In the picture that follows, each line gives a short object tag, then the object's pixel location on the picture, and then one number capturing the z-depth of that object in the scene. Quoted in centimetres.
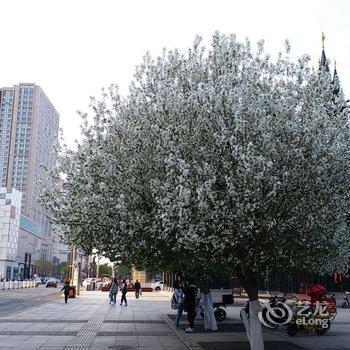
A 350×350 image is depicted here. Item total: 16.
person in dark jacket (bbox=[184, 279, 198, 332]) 2057
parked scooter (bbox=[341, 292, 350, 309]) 4066
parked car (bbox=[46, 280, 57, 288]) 9194
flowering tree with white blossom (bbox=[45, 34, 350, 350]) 1188
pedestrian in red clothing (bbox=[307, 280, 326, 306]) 2012
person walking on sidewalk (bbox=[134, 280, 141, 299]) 5250
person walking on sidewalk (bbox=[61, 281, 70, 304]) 3953
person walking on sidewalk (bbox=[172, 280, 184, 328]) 2893
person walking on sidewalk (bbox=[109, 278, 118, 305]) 3906
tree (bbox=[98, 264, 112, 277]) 18984
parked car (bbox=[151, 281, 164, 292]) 8375
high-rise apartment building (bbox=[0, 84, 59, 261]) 19912
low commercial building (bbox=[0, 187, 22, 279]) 15750
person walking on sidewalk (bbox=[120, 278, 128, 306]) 3866
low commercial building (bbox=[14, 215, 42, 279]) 17675
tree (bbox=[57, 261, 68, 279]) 18450
